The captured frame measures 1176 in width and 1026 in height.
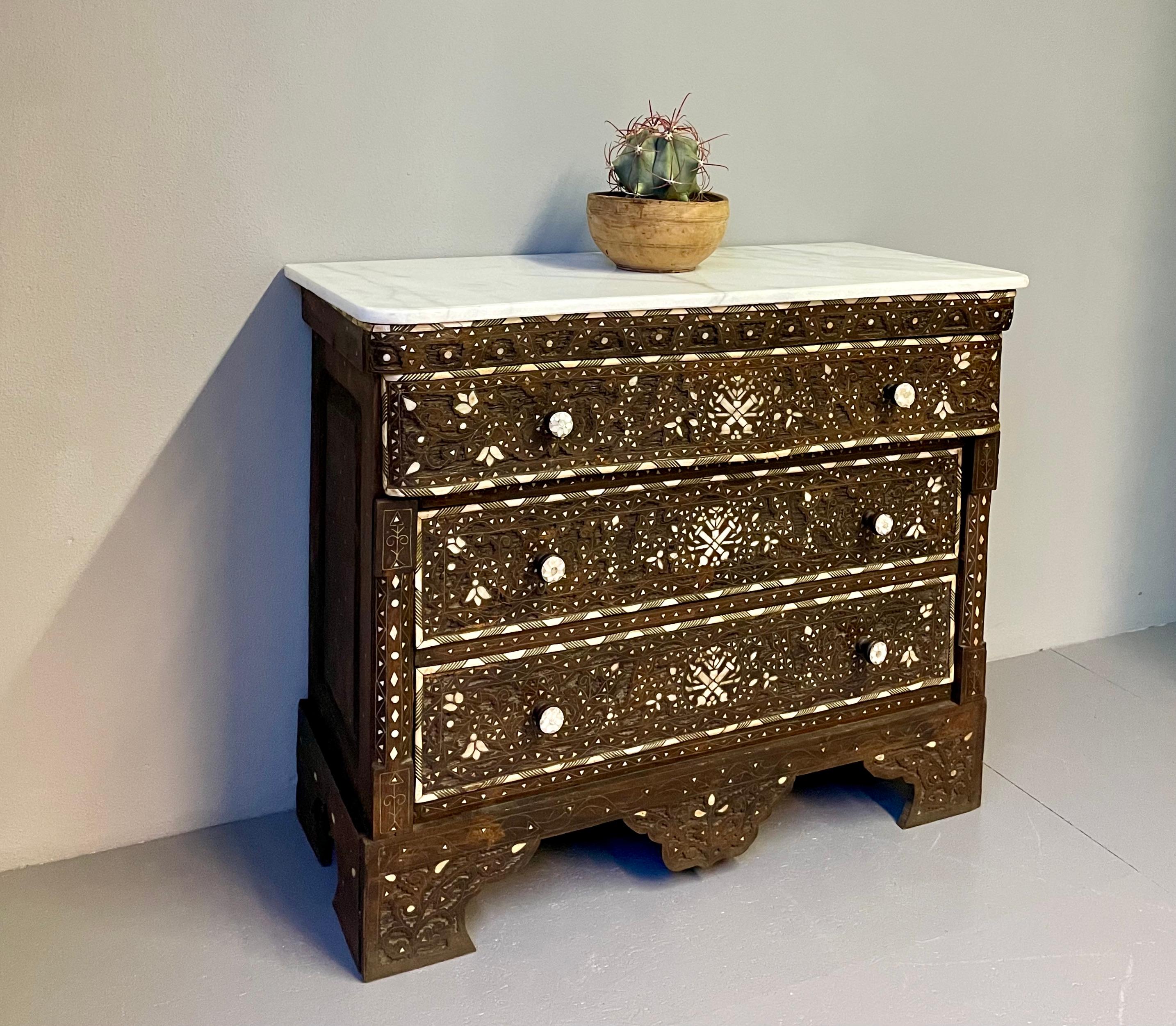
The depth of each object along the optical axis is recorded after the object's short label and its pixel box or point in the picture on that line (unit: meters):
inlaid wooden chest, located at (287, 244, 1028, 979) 1.81
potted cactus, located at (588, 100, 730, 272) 2.01
